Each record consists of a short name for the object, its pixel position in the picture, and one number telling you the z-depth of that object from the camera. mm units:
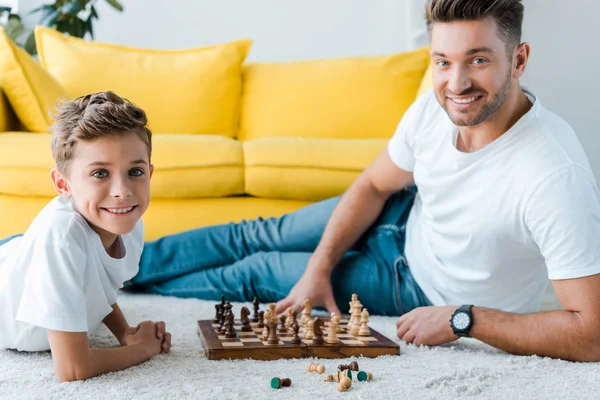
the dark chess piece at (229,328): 1658
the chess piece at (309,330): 1652
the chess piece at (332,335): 1613
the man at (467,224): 1497
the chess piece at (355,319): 1733
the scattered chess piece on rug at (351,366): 1429
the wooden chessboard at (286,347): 1550
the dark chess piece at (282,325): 1709
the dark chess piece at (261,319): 1805
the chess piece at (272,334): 1604
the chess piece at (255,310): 1853
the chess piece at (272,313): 1782
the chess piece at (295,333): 1602
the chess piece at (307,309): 1856
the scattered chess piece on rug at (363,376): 1366
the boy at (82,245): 1343
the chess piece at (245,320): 1765
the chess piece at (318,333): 1602
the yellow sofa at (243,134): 2629
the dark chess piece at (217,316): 1783
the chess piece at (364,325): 1714
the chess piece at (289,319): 1735
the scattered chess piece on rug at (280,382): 1314
